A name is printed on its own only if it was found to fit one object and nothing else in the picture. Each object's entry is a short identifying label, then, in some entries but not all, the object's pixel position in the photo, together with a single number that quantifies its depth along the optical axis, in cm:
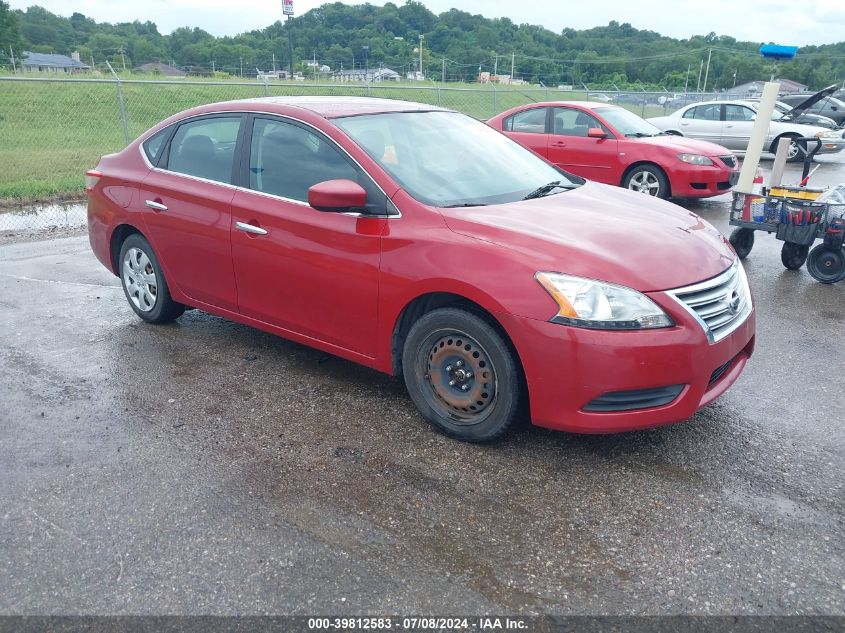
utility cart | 664
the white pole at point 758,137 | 714
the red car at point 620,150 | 1040
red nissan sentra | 324
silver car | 1673
